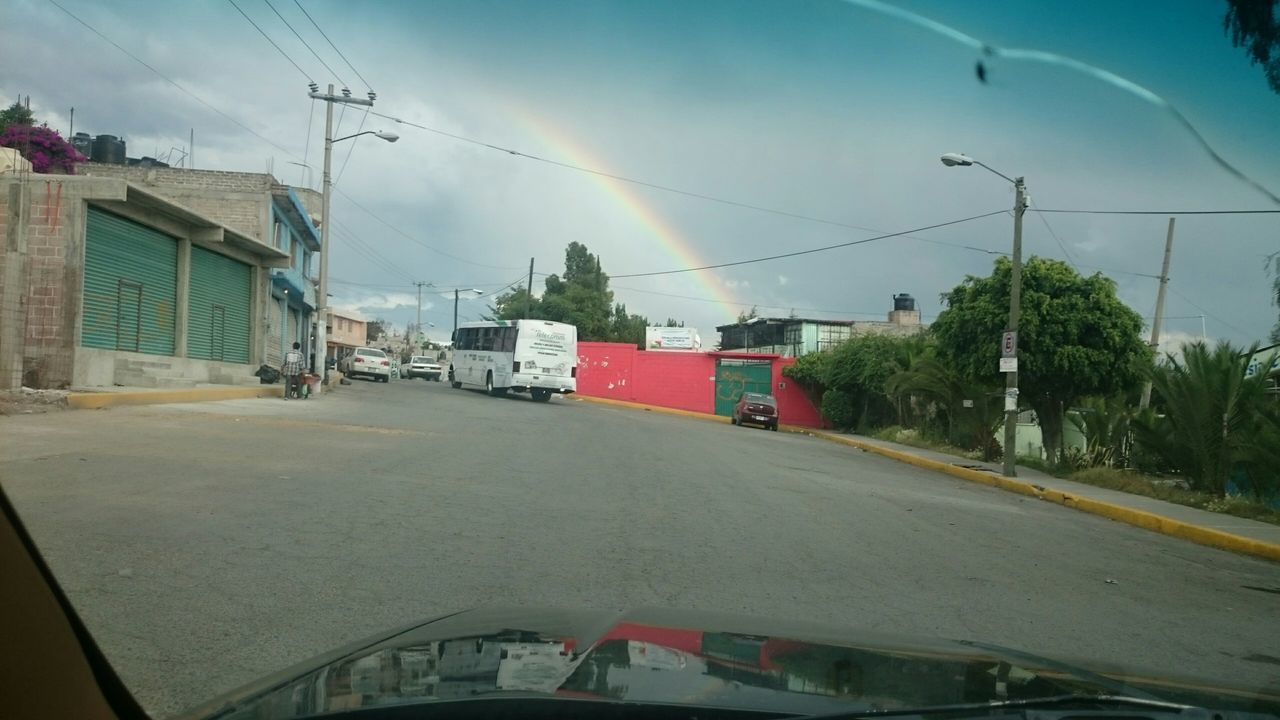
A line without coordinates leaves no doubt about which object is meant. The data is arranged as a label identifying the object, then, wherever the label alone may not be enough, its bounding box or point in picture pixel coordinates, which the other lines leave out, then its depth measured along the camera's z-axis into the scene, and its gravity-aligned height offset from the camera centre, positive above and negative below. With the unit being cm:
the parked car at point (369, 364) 4966 -59
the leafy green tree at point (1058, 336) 2217 +127
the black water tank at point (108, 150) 4138 +843
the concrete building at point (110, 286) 1861 +126
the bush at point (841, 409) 3909 -134
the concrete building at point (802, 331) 6050 +307
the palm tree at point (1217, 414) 1642 -32
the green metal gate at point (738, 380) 4450 -36
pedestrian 2595 -66
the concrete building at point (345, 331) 7812 +208
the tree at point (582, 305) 7594 +505
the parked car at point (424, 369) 6194 -84
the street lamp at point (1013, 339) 2041 +103
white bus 3606 +15
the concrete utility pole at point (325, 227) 3091 +422
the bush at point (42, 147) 3334 +696
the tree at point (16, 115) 3988 +962
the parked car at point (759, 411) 3788 -154
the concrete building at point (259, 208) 3494 +542
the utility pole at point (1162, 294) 3238 +348
